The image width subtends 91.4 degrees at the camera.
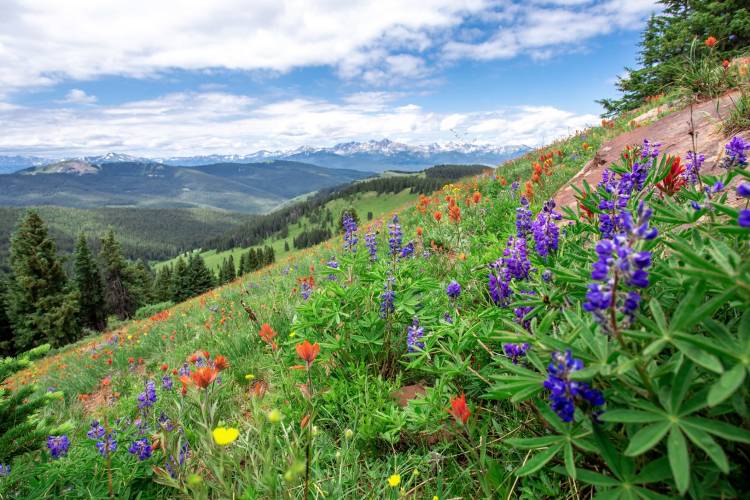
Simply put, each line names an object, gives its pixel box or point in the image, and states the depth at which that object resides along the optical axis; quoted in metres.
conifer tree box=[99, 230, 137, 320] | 47.97
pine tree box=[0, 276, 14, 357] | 38.46
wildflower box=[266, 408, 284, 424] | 1.42
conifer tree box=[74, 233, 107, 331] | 44.91
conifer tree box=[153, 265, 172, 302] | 62.76
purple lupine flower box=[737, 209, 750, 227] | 1.09
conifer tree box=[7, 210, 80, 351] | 35.47
